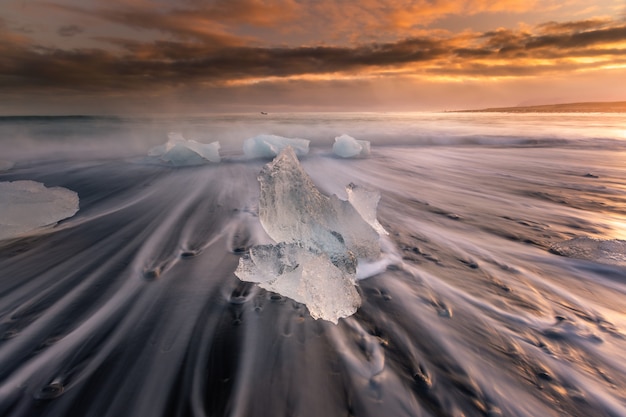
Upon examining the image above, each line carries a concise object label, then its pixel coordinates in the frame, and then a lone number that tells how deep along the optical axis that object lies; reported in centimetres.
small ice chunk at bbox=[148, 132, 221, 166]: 802
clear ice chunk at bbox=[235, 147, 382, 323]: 199
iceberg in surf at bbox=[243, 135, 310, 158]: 907
